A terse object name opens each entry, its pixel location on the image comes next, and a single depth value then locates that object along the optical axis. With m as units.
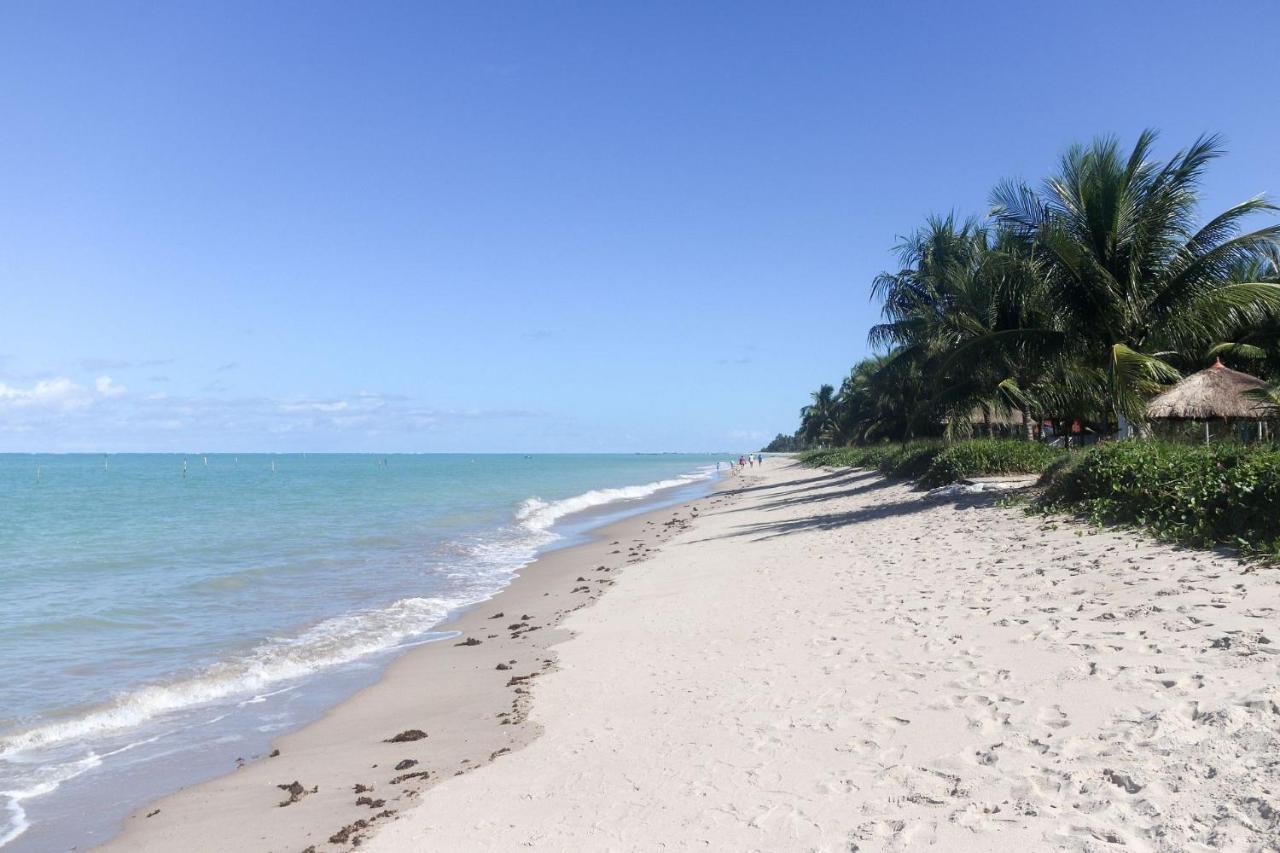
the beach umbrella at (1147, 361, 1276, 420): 16.48
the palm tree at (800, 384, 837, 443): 79.75
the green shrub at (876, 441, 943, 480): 26.98
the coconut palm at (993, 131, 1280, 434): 14.49
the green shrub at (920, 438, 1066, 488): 20.75
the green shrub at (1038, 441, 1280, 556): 8.27
